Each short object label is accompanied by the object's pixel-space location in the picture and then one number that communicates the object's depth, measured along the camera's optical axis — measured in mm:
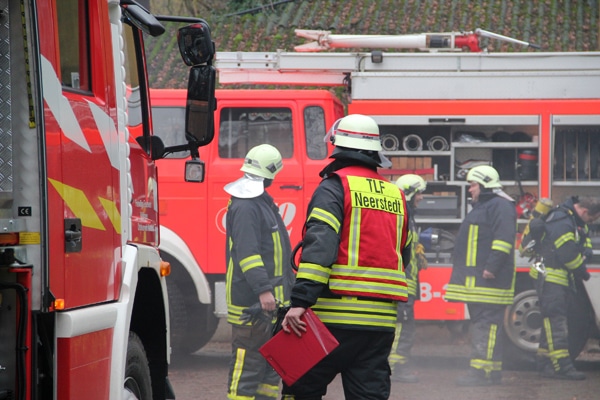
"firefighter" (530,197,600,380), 15112
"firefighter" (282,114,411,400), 8052
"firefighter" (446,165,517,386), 14708
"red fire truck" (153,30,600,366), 15504
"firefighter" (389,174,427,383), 15034
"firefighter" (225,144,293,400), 11360
